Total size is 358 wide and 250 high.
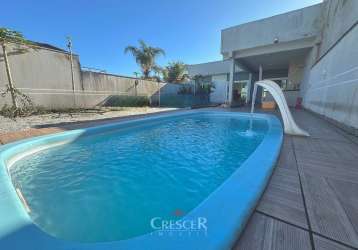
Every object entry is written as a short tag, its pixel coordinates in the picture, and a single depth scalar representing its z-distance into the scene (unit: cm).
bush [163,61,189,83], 2015
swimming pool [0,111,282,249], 97
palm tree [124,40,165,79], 1609
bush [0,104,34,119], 592
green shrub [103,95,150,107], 1080
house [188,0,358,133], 419
